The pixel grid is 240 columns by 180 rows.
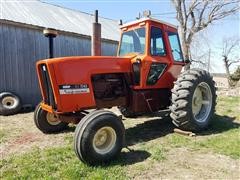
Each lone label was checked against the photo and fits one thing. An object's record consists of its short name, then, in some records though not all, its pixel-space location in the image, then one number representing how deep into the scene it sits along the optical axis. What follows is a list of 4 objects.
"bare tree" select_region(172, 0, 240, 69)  13.91
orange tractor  3.06
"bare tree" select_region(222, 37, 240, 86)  26.45
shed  7.18
